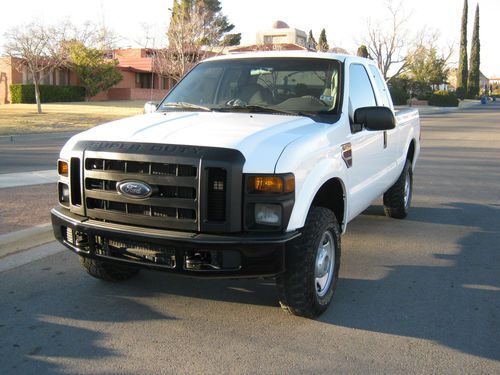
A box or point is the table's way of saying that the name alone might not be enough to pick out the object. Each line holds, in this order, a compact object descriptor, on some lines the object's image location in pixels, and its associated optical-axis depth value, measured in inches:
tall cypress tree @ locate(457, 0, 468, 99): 2709.2
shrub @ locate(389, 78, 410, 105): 2008.4
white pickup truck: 137.6
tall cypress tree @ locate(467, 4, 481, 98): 2999.5
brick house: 1603.1
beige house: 2357.3
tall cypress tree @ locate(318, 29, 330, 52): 2207.6
